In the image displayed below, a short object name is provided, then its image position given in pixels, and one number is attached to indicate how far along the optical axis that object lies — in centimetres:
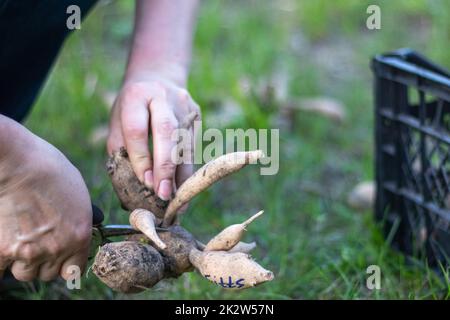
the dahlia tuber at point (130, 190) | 120
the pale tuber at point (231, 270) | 110
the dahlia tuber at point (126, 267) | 112
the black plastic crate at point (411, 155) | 128
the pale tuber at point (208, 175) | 114
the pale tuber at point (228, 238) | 113
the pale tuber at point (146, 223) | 113
